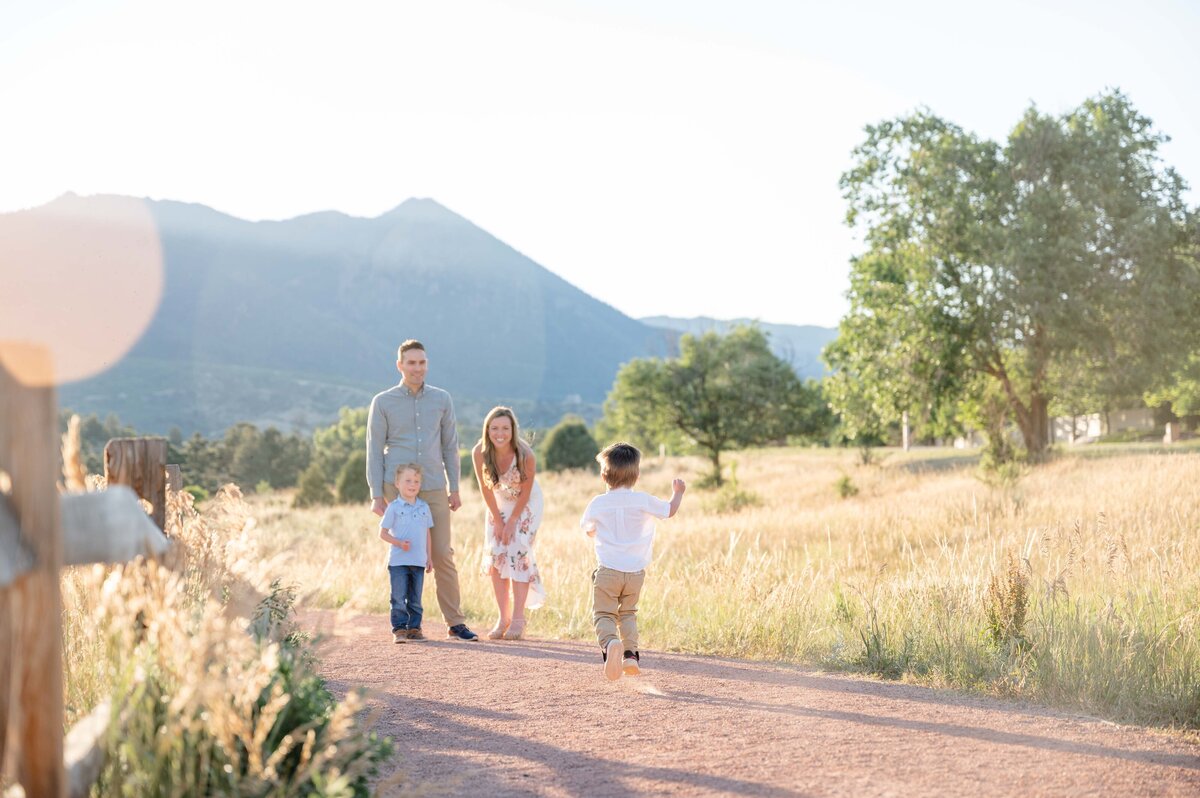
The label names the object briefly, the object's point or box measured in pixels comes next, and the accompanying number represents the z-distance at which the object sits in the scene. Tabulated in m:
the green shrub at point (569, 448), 49.84
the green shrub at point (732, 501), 24.59
